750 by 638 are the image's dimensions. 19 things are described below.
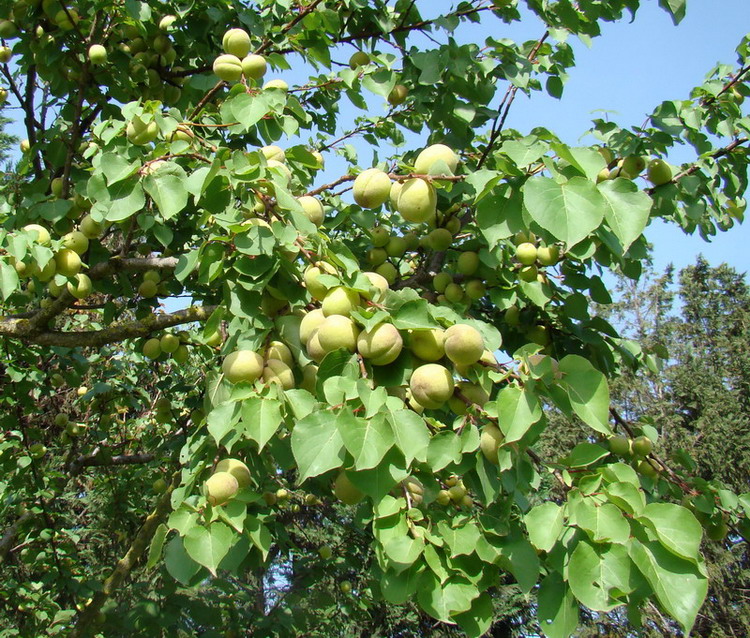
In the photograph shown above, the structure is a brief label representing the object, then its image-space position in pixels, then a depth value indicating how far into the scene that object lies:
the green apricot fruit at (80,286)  2.30
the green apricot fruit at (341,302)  1.26
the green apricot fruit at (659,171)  2.02
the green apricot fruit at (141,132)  1.65
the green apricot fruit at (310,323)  1.31
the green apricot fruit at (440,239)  2.32
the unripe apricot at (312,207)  1.70
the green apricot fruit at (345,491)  1.37
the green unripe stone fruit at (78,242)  2.27
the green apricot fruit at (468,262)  2.30
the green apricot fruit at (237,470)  1.36
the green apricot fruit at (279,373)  1.33
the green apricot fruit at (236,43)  2.03
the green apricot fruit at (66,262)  2.19
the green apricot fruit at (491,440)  1.27
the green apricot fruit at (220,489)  1.25
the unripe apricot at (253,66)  1.95
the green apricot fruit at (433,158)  1.46
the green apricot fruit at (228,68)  1.95
